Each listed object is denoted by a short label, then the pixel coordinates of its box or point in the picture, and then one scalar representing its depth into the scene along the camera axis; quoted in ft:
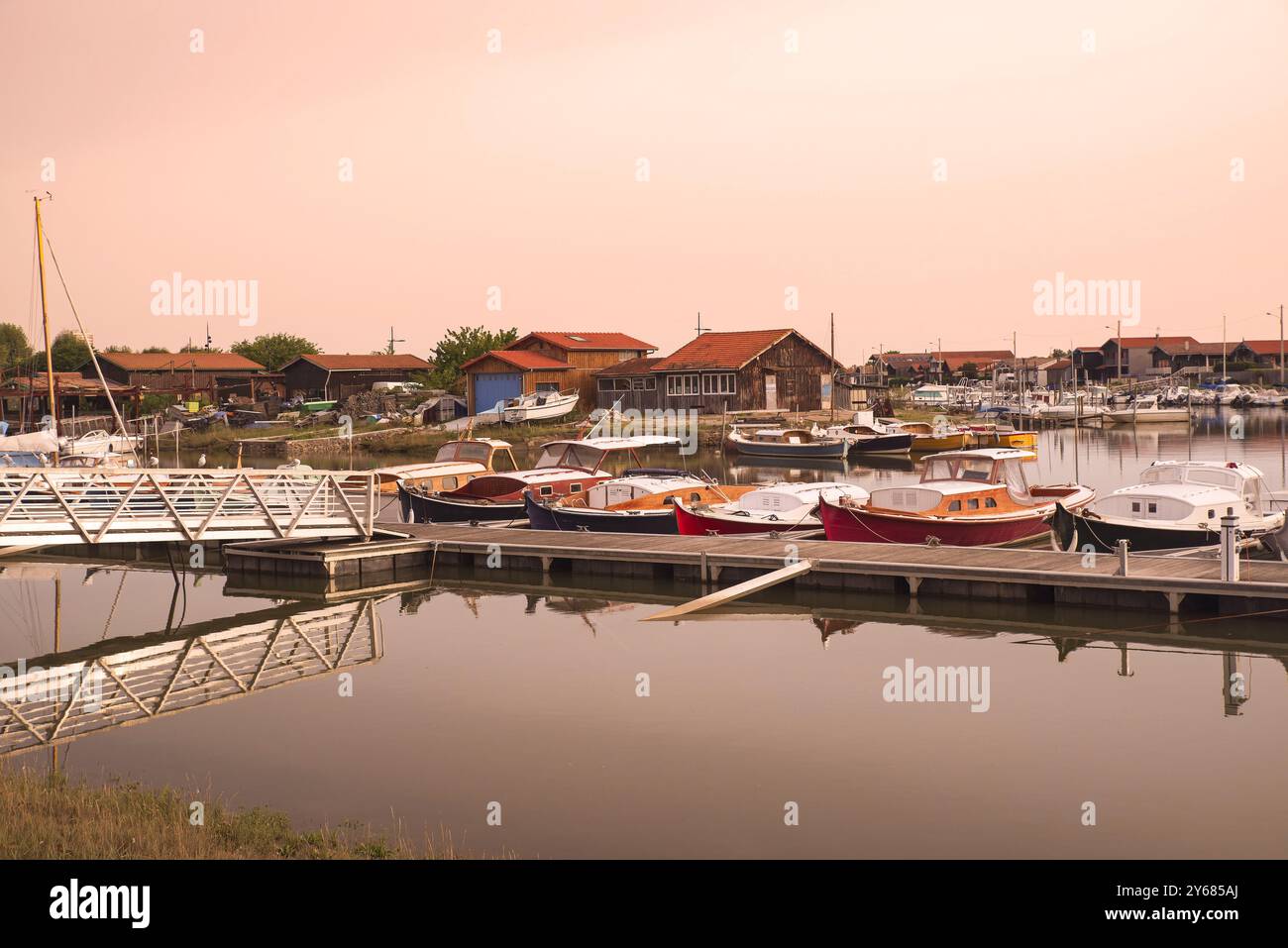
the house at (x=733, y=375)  239.50
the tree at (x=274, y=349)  355.97
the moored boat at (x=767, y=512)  90.79
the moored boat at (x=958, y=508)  84.94
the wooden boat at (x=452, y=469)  113.60
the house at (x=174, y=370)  301.84
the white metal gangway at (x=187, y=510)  71.05
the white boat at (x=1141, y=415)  278.87
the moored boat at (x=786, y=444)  200.03
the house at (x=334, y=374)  302.45
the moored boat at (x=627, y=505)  95.04
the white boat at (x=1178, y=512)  81.51
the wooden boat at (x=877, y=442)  208.64
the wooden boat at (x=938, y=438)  211.82
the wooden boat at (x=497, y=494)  107.14
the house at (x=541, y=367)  247.29
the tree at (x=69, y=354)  374.02
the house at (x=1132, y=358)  424.05
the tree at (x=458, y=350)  291.99
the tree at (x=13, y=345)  474.41
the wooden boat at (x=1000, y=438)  201.77
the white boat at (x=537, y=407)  235.20
